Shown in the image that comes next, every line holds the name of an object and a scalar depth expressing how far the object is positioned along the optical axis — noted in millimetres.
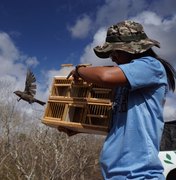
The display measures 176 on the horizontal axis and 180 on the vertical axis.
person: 1107
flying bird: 1895
